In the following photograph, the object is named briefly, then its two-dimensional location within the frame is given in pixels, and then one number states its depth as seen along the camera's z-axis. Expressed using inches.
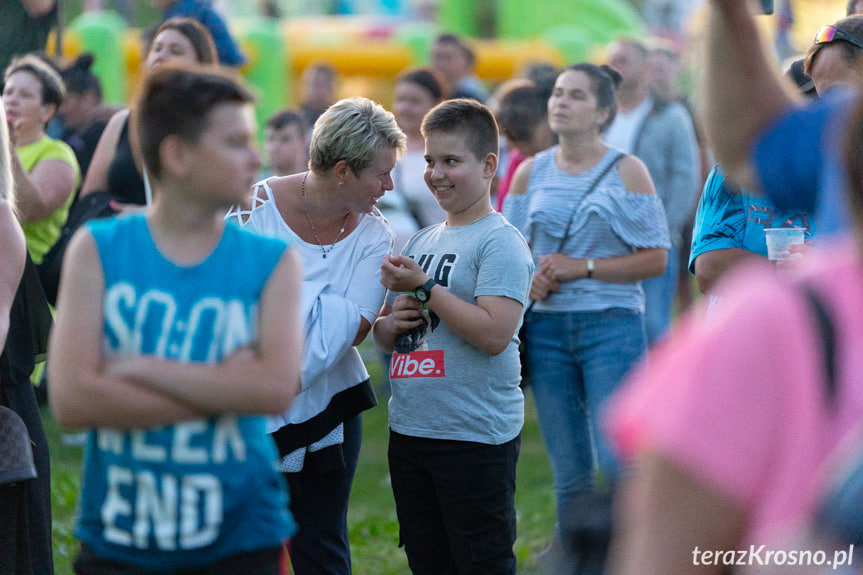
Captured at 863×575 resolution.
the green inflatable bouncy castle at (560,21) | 1268.5
